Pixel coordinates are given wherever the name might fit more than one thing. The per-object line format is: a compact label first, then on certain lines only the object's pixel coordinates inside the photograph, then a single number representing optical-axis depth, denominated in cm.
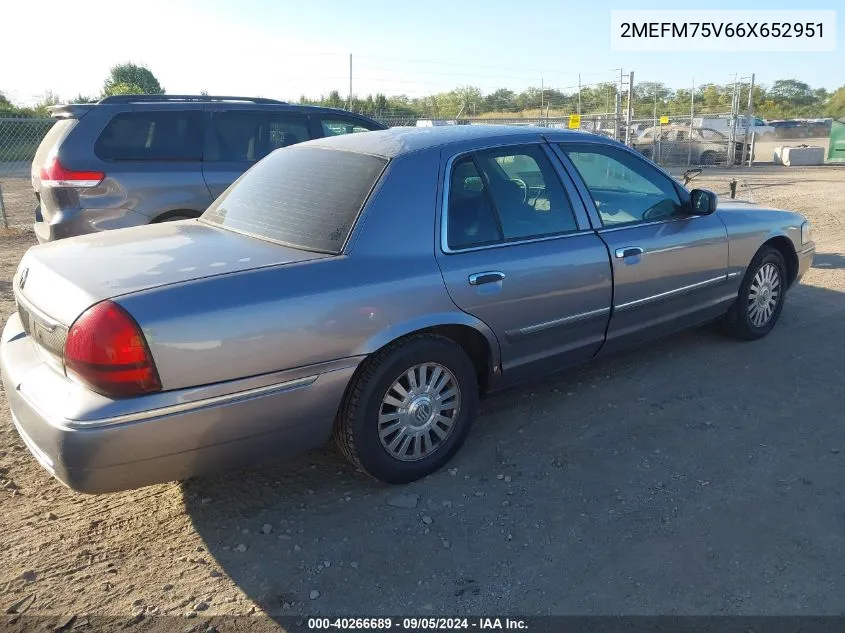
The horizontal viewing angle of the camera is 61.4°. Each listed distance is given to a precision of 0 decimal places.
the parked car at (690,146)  2388
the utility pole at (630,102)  1761
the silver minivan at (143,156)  586
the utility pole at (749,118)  2144
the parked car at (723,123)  2338
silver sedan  265
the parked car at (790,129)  4034
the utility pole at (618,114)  1794
